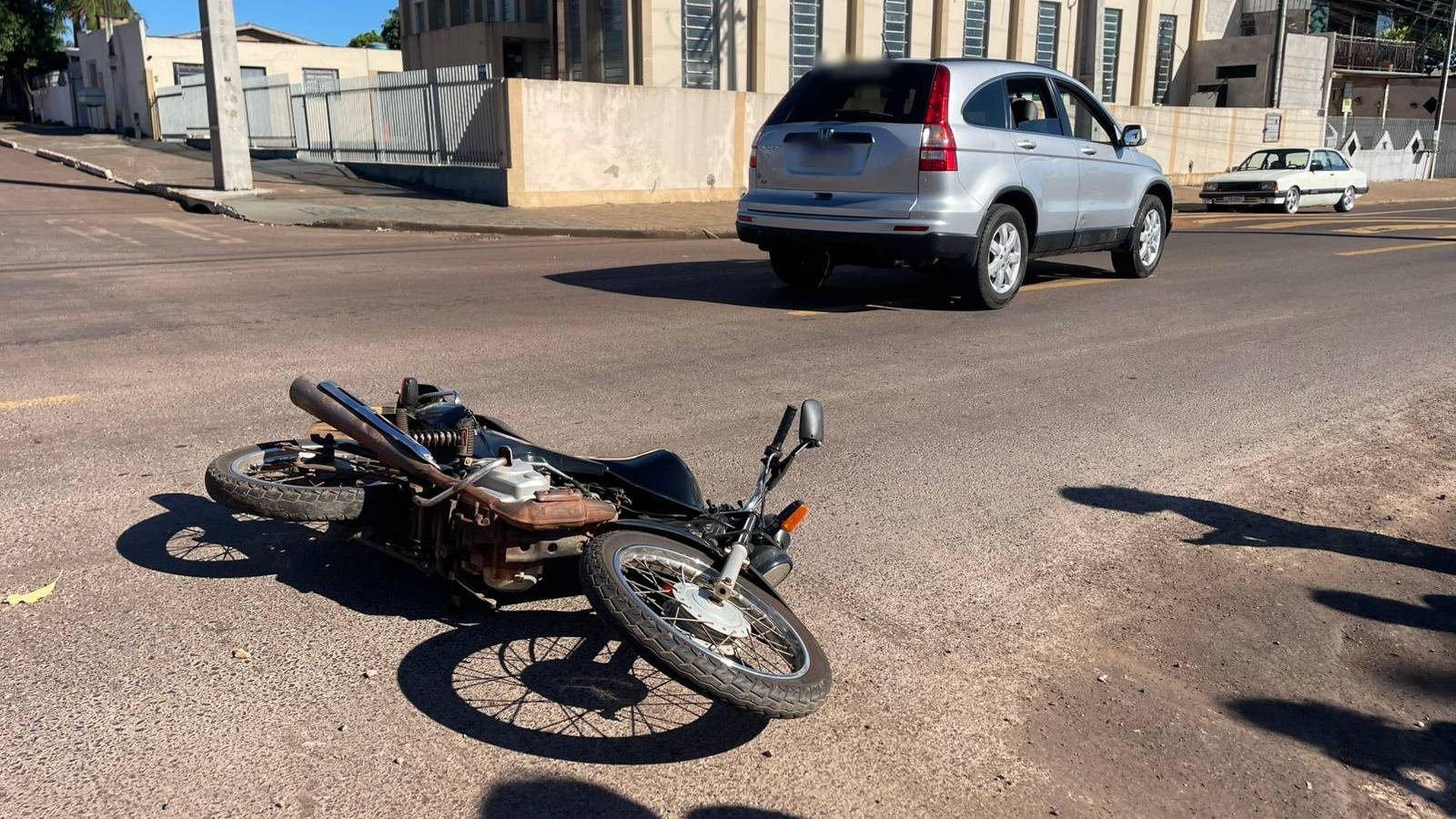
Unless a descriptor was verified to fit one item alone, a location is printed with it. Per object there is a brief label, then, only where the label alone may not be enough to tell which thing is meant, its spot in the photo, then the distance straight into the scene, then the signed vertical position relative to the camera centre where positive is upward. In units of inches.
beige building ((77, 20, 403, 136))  1688.0 +123.7
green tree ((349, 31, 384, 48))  3073.3 +274.1
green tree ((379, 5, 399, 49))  3036.4 +295.4
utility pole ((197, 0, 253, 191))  792.9 +32.0
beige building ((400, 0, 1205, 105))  1110.4 +111.5
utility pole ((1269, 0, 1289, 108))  1237.1 +102.7
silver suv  354.0 -9.3
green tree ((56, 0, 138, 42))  2278.5 +258.9
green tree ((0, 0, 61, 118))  2343.8 +219.2
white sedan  995.9 -34.9
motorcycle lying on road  115.9 -43.1
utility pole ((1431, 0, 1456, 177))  1573.6 +53.0
